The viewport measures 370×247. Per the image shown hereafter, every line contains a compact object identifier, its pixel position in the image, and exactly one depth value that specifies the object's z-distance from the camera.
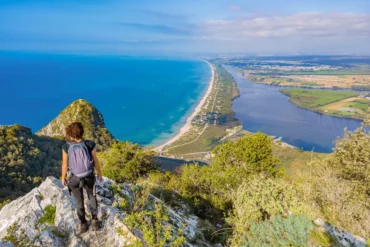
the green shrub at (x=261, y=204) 7.79
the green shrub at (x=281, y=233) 5.65
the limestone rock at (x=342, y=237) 6.69
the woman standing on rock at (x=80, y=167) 5.32
